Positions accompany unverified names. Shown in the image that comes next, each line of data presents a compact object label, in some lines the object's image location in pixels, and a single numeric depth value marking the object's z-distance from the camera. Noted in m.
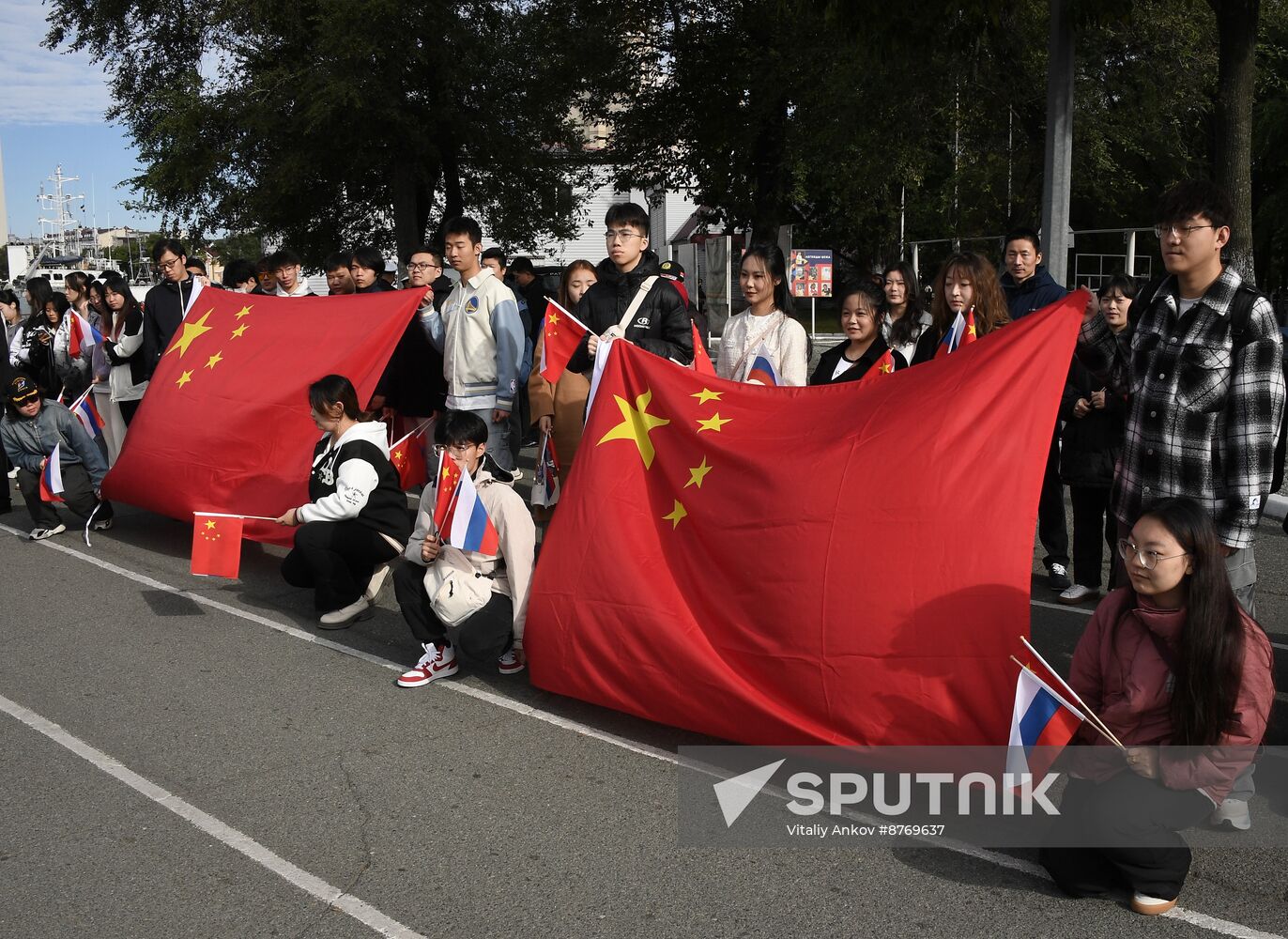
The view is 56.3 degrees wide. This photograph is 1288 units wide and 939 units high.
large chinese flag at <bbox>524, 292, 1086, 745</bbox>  3.81
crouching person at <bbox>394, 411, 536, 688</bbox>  5.07
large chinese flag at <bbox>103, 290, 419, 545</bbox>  6.89
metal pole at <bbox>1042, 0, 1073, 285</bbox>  8.55
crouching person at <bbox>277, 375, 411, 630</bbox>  5.96
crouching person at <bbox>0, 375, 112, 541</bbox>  8.23
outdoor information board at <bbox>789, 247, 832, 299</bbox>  22.52
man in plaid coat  3.80
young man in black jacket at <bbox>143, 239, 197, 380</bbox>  8.42
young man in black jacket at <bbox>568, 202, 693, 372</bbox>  6.04
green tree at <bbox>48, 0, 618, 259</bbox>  18.42
